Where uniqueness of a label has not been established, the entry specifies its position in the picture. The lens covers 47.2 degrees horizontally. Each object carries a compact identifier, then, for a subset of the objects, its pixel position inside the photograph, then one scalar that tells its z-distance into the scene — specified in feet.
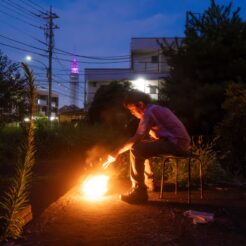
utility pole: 79.23
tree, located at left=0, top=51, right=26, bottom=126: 17.18
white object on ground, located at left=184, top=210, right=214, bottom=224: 9.08
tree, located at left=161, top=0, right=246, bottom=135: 28.61
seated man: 11.88
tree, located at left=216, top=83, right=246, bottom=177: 16.84
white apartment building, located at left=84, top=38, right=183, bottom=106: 79.48
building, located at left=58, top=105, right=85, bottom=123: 81.73
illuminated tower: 116.19
